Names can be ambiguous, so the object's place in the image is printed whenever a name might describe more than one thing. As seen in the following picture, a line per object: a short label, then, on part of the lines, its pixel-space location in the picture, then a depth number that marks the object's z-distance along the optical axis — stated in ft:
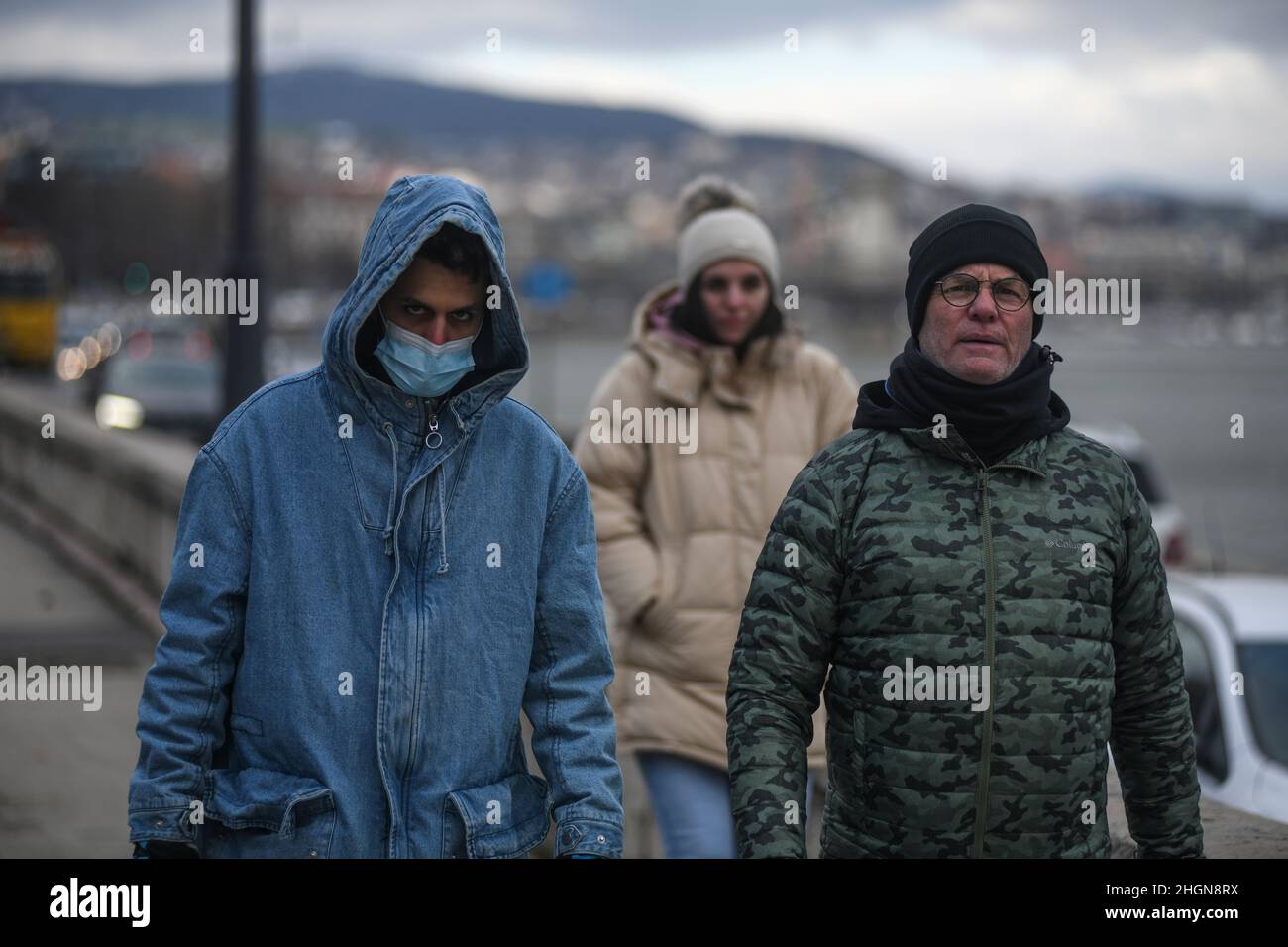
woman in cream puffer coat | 13.91
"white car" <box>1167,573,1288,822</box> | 20.13
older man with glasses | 8.57
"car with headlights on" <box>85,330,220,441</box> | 82.99
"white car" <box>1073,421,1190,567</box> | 33.19
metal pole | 33.12
